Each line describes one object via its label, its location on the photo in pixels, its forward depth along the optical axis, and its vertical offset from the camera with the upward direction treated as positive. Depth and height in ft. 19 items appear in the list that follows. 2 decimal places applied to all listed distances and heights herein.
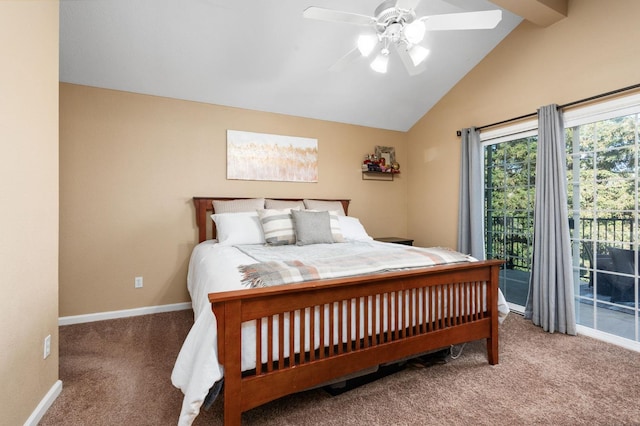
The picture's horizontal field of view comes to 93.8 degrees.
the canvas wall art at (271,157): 11.21 +2.26
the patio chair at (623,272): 7.68 -1.60
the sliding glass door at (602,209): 7.64 +0.04
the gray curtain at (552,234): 8.26 -0.64
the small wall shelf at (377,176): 13.85 +1.77
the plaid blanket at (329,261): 5.00 -0.98
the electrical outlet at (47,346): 5.22 -2.29
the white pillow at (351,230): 10.66 -0.60
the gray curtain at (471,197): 10.98 +0.58
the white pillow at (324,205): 11.68 +0.34
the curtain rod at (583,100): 7.28 +3.00
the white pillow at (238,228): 9.23 -0.44
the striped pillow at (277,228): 9.15 -0.43
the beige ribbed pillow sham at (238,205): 10.30 +0.33
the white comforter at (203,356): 4.01 -2.02
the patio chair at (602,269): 8.17 -1.60
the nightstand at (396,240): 12.75 -1.17
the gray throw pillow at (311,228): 9.12 -0.44
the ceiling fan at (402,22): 5.62 +3.74
